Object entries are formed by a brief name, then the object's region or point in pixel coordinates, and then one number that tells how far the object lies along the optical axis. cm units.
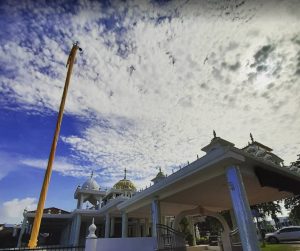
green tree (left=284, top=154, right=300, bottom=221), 2423
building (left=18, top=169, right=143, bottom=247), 2338
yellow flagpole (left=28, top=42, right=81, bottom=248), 1253
